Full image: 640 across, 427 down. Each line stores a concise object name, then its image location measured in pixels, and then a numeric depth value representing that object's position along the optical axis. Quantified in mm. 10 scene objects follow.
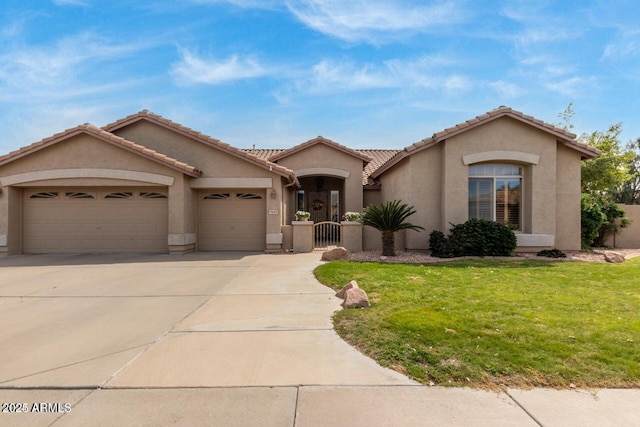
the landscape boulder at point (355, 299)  5630
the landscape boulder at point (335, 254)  11070
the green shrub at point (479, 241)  11500
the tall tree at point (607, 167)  18438
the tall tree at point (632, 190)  33788
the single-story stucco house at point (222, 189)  12367
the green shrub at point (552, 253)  11805
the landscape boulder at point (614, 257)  10906
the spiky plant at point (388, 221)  11630
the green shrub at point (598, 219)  13688
